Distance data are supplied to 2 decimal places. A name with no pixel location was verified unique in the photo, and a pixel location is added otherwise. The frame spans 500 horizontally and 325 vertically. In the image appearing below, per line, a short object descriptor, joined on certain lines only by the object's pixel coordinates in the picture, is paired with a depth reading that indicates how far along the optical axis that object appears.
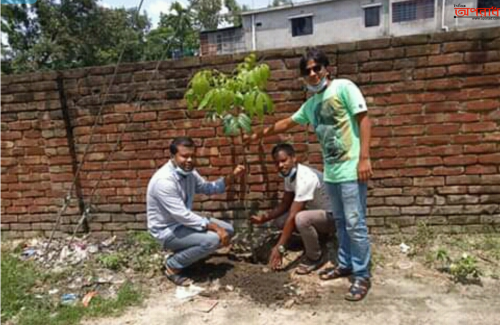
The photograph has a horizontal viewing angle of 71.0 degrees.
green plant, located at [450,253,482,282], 2.56
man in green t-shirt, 2.26
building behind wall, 17.41
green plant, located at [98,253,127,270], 3.05
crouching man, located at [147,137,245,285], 2.65
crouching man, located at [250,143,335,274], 2.70
